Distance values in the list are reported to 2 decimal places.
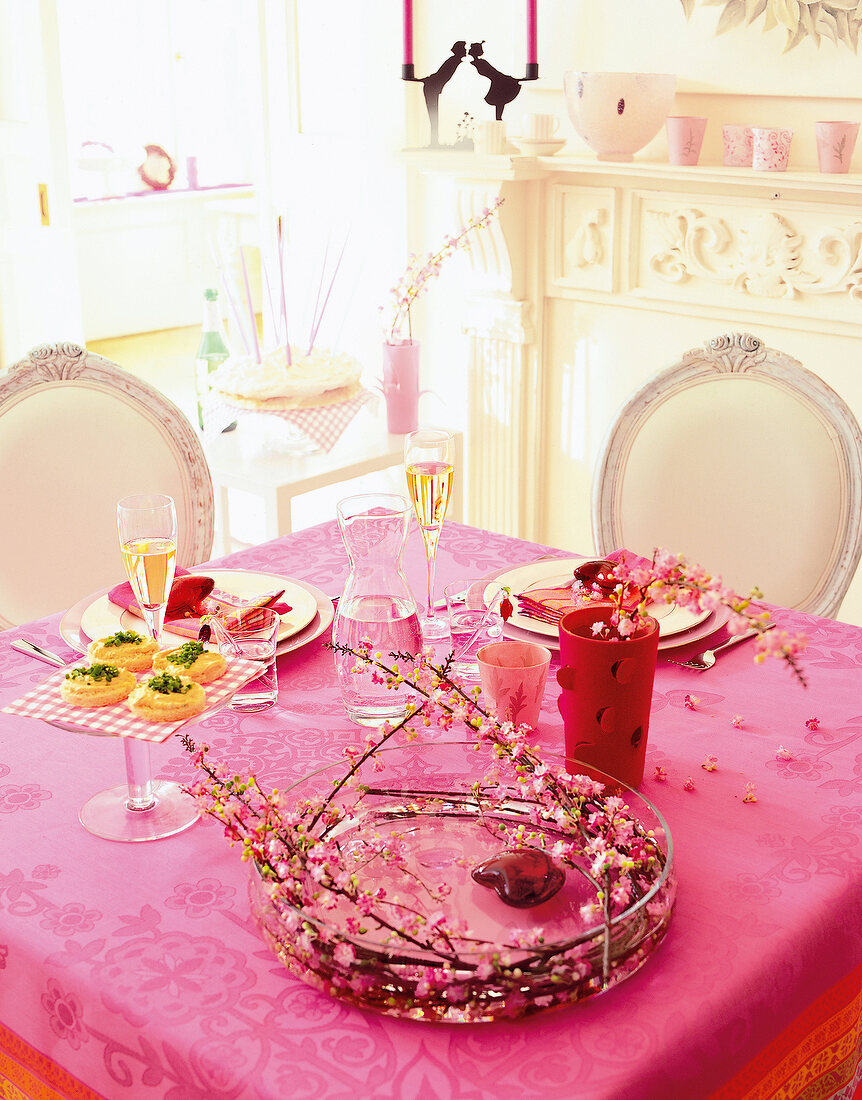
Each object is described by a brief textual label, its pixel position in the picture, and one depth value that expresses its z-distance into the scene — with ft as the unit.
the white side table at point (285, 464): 8.02
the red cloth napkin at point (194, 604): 4.59
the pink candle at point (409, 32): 8.73
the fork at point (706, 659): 4.38
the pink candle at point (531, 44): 8.43
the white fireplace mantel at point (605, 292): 8.14
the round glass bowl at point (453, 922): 2.62
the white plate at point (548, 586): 4.55
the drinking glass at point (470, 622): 4.33
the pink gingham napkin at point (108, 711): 3.09
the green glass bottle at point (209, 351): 9.66
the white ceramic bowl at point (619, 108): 8.21
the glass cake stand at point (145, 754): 3.43
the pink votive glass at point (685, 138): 8.22
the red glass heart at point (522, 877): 2.93
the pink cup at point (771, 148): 7.75
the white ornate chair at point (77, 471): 5.95
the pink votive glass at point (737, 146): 8.05
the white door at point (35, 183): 11.31
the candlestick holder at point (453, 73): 8.92
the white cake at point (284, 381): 8.02
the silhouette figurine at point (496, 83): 8.94
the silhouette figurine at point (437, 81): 9.12
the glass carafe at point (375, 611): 3.97
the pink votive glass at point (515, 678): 3.87
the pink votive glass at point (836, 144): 7.47
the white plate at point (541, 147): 9.06
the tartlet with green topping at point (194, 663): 3.35
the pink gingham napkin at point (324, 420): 8.16
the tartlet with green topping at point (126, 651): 3.42
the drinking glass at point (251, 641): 4.07
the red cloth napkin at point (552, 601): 4.65
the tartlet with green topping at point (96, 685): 3.22
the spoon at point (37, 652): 4.46
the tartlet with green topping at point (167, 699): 3.16
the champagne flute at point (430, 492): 4.50
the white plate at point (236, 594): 4.50
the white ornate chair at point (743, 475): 5.81
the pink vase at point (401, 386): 8.75
